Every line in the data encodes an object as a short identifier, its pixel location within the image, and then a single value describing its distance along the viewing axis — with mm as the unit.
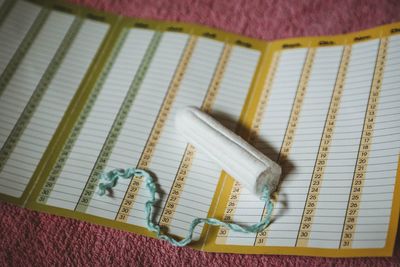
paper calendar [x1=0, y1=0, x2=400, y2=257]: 309
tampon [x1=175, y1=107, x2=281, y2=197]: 310
